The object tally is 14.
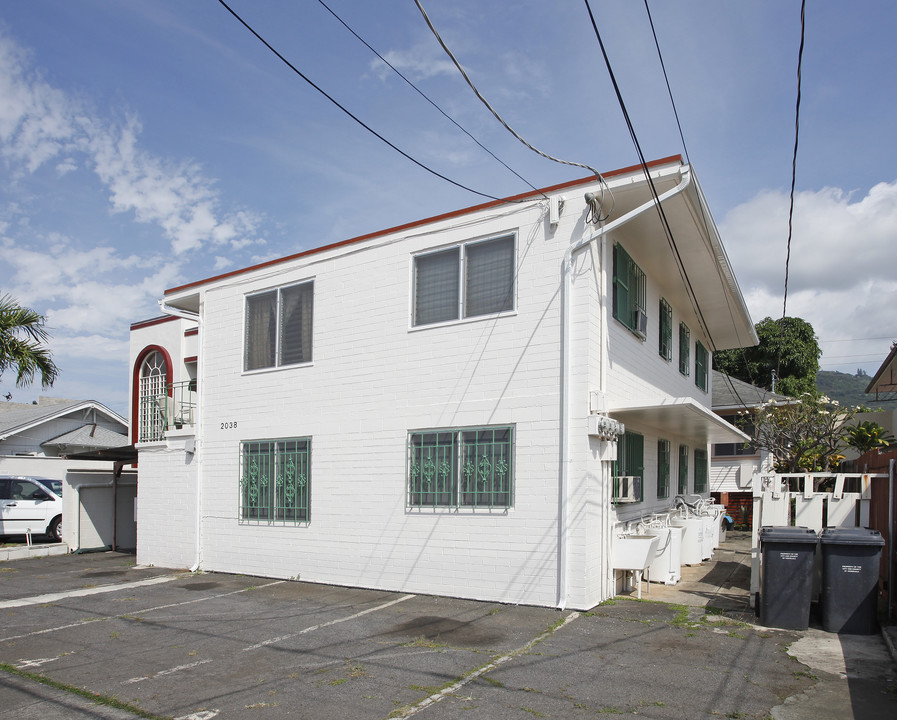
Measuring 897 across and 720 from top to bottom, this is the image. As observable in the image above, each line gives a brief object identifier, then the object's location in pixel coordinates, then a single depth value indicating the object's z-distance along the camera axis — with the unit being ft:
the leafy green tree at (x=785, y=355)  106.93
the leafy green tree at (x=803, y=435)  52.49
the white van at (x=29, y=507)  59.11
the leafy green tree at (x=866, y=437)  60.44
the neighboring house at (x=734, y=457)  74.33
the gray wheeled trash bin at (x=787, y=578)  25.46
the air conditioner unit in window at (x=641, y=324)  37.54
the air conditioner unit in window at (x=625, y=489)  33.04
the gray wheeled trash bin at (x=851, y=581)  24.71
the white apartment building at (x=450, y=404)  30.40
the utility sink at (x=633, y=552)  31.22
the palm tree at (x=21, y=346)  52.75
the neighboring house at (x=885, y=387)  77.38
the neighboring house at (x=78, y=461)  54.19
